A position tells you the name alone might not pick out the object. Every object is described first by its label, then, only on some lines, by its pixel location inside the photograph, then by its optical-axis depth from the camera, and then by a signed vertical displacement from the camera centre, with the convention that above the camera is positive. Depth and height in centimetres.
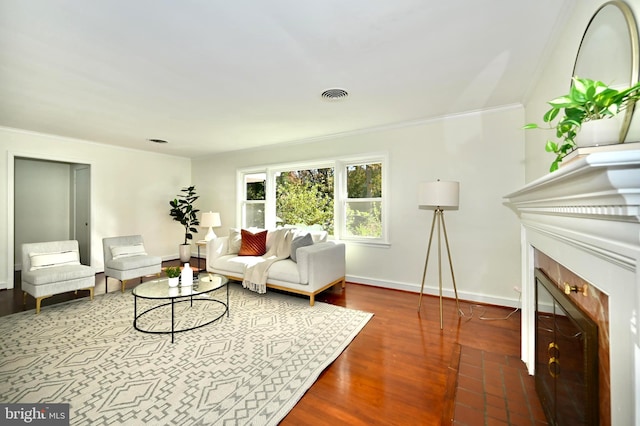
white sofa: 329 -73
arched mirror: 98 +70
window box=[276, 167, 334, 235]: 461 +29
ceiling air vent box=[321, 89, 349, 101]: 277 +128
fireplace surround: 59 -7
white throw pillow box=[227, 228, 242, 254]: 432 -47
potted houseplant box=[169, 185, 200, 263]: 574 -1
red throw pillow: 411 -48
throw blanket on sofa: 356 -68
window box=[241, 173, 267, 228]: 548 +30
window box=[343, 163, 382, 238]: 414 +20
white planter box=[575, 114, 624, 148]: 89 +28
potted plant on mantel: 81 +36
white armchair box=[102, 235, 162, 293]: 377 -69
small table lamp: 506 -14
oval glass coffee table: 260 -80
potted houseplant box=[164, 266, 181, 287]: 283 -68
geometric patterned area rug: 163 -118
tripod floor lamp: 277 +20
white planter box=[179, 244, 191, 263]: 567 -83
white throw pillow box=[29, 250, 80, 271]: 329 -59
